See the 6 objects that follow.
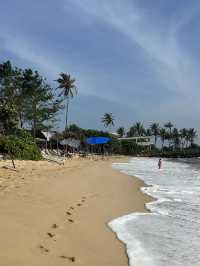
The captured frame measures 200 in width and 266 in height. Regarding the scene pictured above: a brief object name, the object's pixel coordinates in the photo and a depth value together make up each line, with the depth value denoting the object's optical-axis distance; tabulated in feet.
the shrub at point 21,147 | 62.25
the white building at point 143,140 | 232.31
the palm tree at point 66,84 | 147.28
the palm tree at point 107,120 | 230.87
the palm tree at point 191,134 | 296.32
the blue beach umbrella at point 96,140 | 137.27
